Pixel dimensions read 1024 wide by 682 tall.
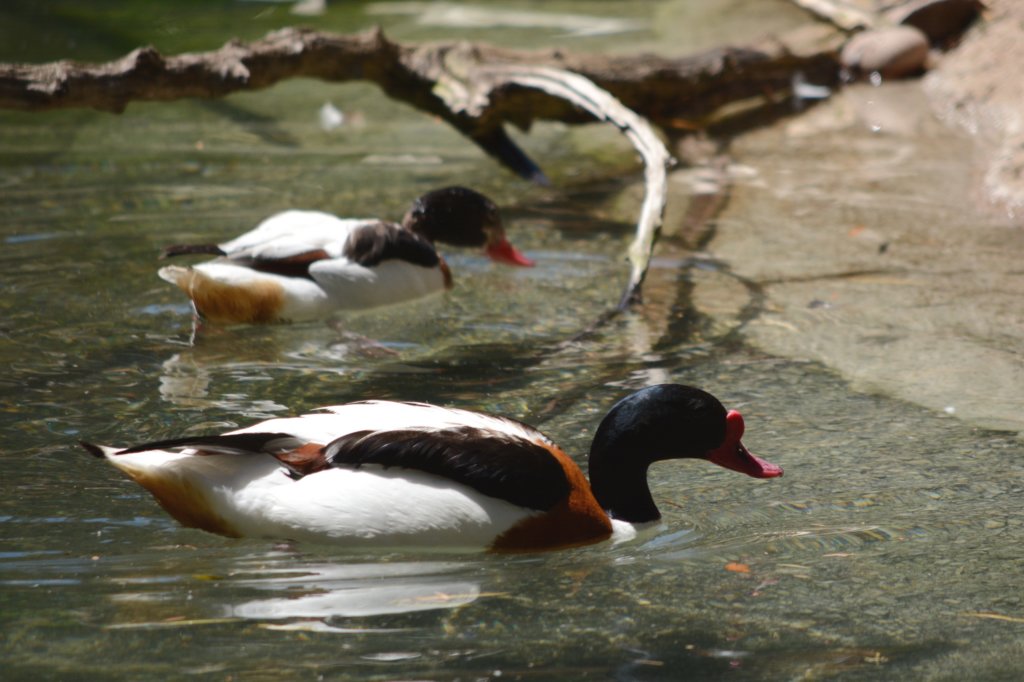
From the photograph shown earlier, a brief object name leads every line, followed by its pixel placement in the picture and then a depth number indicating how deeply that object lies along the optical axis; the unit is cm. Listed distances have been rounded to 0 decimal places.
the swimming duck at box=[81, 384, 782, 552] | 776
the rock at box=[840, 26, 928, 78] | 2194
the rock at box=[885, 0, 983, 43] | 2280
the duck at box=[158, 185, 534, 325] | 1219
